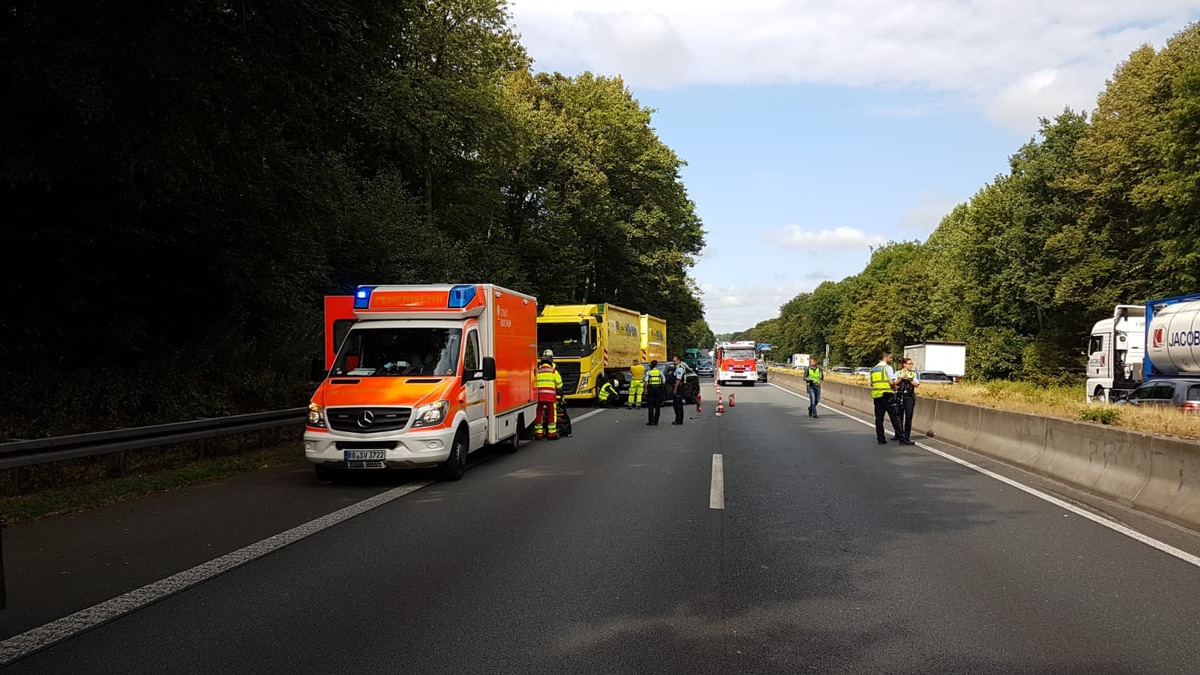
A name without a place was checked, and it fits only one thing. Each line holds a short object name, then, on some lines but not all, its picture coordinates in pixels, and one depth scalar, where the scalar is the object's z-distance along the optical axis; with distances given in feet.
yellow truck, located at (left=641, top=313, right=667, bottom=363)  118.73
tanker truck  69.26
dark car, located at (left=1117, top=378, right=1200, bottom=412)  48.70
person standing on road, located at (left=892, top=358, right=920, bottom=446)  53.31
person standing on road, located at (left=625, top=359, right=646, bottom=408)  86.38
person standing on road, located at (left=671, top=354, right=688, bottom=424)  69.41
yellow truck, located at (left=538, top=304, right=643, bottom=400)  89.66
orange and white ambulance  33.99
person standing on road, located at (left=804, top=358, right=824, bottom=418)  79.36
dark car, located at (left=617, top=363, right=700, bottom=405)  89.81
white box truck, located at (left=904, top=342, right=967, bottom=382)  163.43
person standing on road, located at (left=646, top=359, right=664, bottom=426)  69.31
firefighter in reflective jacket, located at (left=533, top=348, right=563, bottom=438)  55.57
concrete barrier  26.68
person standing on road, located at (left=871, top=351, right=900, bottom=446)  52.95
